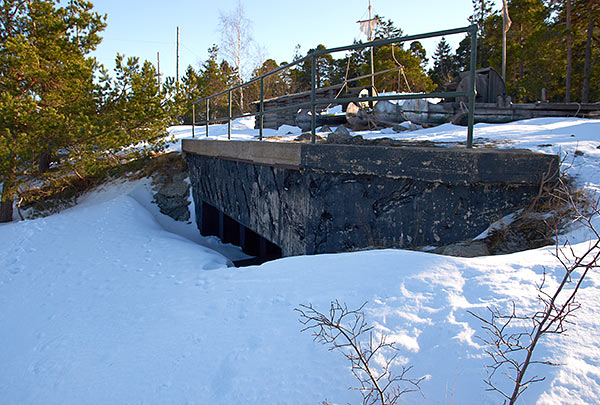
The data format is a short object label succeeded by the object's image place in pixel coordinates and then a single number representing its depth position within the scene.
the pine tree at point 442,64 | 39.47
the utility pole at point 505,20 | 13.81
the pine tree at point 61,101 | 8.61
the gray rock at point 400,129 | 8.02
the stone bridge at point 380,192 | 3.16
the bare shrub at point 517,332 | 1.84
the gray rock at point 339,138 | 5.39
